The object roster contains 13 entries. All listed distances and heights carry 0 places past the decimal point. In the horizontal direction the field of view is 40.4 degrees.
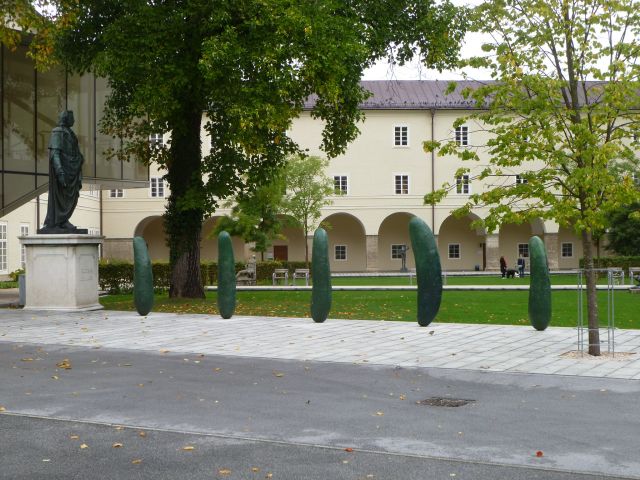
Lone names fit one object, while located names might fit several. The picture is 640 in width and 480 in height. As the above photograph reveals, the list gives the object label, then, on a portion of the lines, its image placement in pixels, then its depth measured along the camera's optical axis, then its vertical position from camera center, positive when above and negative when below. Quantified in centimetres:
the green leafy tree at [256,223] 3952 +204
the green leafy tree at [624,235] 4134 +133
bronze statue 1825 +190
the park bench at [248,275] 3481 -38
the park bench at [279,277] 3817 -52
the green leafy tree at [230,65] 1736 +414
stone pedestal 1788 -5
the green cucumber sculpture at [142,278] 1731 -23
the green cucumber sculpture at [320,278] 1591 -24
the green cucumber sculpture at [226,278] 1667 -24
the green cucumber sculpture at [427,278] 1501 -24
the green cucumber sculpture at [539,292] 1391 -47
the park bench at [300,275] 4296 -49
